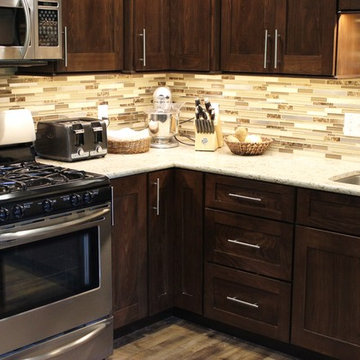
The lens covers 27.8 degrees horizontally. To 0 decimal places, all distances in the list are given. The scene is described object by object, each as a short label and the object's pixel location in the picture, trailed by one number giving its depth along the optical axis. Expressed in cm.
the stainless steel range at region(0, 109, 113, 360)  289
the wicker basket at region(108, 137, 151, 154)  388
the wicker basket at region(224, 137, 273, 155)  381
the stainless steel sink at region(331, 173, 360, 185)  341
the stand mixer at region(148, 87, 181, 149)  410
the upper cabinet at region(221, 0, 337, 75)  345
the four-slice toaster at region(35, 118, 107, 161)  360
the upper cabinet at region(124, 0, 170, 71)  382
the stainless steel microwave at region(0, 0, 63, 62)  326
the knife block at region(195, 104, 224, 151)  398
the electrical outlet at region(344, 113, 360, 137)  369
